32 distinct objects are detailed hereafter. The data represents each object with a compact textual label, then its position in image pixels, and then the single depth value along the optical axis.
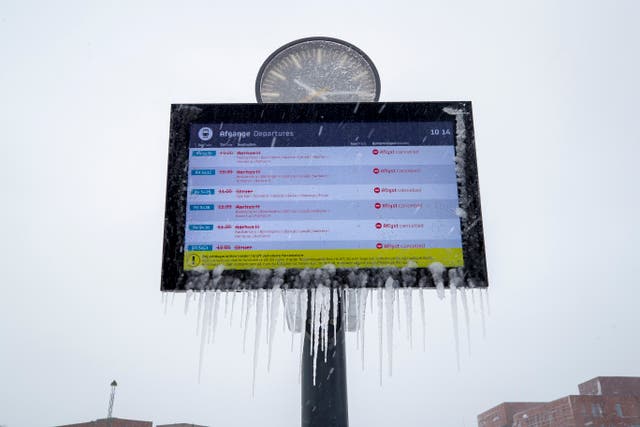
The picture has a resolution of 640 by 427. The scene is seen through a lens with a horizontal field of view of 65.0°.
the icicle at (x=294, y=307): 2.87
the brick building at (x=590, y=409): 57.84
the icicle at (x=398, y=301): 2.86
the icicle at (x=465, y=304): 2.79
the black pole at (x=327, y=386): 2.69
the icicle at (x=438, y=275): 2.69
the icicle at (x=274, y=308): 2.71
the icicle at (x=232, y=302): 2.86
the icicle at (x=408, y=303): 2.85
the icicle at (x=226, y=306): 2.87
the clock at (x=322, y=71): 3.92
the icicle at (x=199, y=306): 2.75
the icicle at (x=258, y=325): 2.83
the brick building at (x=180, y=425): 50.54
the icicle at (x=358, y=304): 2.83
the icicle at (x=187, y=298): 2.71
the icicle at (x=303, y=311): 2.86
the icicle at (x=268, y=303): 2.81
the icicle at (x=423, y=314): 2.81
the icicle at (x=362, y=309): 2.77
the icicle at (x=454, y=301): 2.69
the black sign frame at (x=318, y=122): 2.71
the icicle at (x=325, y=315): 2.74
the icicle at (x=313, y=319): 2.76
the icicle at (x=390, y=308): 2.71
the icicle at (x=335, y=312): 2.75
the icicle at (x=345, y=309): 2.85
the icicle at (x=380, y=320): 2.83
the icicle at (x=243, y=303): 2.81
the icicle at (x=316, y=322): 2.75
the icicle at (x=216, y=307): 2.79
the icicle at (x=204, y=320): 2.76
